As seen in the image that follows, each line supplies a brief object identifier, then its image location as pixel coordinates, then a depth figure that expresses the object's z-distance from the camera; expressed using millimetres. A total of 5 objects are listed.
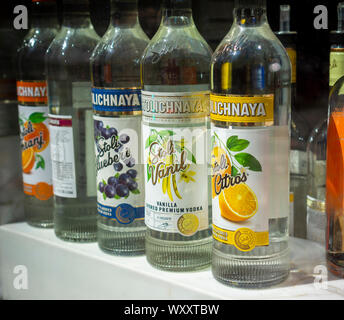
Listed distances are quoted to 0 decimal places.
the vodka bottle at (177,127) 739
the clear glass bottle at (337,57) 738
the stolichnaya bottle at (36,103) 964
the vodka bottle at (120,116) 803
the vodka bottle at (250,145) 676
